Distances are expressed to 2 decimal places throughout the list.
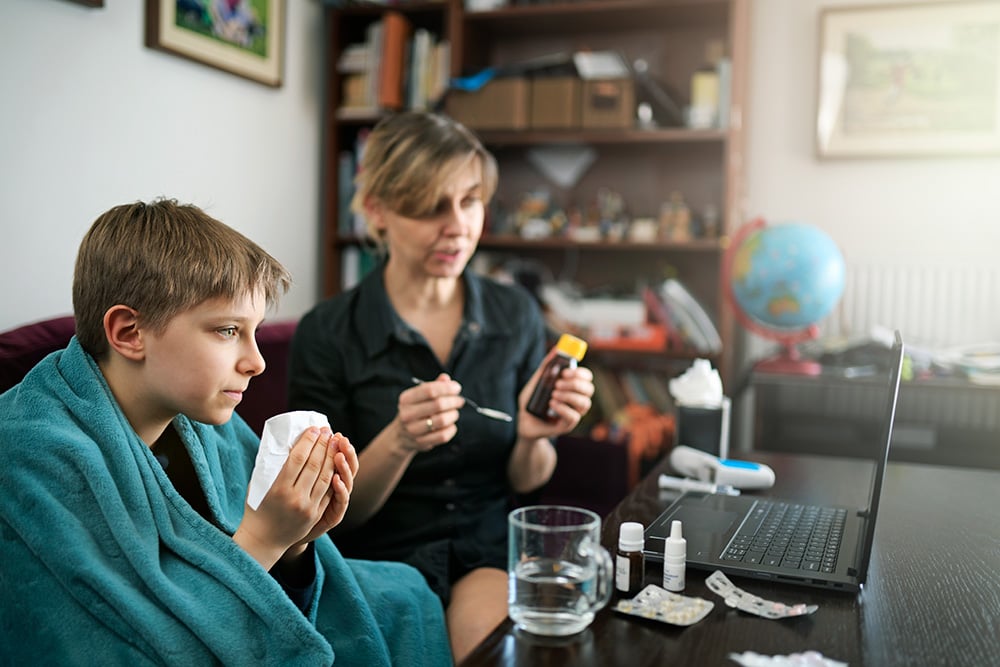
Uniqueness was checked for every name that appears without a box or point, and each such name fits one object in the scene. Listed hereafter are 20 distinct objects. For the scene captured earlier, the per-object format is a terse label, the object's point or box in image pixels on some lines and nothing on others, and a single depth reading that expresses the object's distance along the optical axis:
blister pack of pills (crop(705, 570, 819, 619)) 0.86
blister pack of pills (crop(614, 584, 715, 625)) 0.85
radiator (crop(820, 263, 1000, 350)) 2.81
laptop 0.96
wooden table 0.78
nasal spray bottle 0.92
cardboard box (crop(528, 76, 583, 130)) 2.91
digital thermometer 1.35
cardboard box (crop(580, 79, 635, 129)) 2.86
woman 1.48
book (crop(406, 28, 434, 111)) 3.14
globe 2.48
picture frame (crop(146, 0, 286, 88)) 2.38
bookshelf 2.84
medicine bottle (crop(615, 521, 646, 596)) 0.92
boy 0.80
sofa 1.36
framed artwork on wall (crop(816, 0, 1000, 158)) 2.77
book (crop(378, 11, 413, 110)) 3.12
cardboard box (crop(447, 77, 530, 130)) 2.94
